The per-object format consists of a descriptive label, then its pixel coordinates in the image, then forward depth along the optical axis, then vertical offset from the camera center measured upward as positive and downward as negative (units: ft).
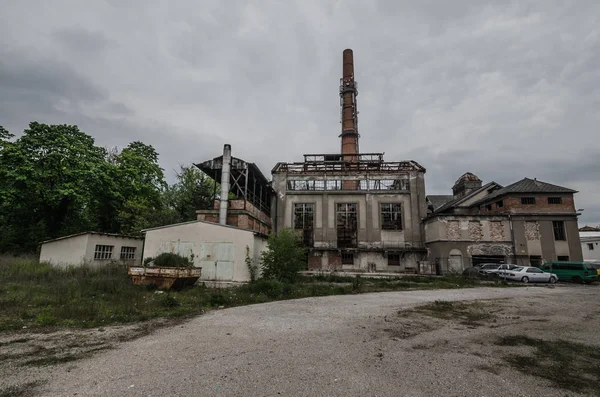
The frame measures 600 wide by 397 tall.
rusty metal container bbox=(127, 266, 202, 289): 41.42 -3.06
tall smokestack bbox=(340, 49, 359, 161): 104.99 +52.38
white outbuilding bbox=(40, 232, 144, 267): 56.65 +0.55
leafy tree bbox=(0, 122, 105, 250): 66.59 +16.21
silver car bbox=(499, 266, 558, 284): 62.75 -3.60
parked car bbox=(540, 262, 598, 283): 64.75 -2.75
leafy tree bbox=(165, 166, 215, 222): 95.50 +19.18
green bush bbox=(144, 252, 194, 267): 44.24 -0.98
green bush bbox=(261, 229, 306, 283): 50.65 -0.70
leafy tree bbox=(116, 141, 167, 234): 79.77 +18.18
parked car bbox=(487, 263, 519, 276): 66.31 -2.51
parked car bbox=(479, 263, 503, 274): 71.36 -2.22
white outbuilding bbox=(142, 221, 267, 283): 50.65 +1.35
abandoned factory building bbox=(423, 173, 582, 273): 77.36 +6.55
